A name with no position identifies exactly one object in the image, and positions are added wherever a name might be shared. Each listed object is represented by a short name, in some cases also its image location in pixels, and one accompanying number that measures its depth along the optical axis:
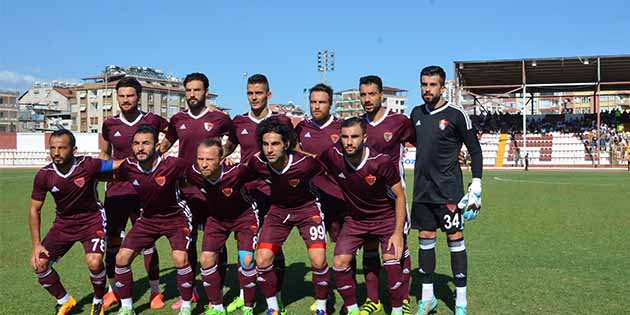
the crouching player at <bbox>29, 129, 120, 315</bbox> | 5.44
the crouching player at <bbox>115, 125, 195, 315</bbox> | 5.44
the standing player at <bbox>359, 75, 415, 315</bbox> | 5.64
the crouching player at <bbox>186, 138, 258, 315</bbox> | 5.43
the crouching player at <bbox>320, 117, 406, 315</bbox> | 5.17
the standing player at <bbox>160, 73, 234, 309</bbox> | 6.16
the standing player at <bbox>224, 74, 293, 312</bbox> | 6.03
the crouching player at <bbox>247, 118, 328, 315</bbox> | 5.32
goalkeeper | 5.44
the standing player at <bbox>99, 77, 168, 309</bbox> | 6.14
